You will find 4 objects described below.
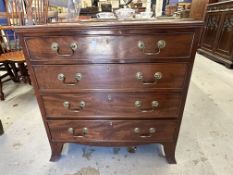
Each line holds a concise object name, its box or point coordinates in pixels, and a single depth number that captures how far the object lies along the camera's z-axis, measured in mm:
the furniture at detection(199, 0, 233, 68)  2713
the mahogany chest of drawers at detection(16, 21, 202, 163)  734
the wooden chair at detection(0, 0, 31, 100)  1827
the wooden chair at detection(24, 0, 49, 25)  1288
